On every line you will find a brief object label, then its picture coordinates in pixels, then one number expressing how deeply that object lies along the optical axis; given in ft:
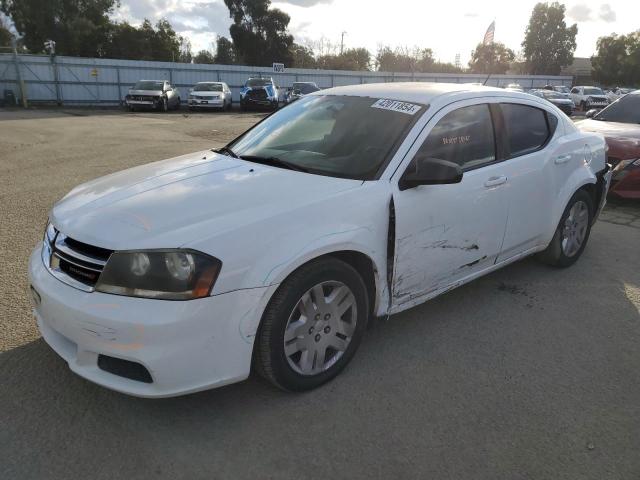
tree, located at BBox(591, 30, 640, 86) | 225.97
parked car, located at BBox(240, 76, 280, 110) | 91.61
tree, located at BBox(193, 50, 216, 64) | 210.67
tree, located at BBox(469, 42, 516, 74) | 248.07
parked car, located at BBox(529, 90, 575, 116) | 94.58
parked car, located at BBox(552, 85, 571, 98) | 118.52
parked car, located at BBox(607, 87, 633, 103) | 124.36
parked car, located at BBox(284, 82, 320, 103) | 86.43
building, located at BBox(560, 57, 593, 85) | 242.37
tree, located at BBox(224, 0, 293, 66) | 158.92
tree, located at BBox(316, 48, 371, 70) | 207.00
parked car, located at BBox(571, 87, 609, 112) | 111.86
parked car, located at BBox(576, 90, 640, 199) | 23.20
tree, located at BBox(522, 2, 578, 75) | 272.10
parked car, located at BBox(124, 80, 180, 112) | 83.41
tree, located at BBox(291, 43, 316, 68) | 200.53
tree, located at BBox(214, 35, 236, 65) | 190.85
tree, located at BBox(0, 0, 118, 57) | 130.62
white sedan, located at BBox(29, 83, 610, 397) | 7.79
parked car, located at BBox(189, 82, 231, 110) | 88.12
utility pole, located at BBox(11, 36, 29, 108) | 84.02
